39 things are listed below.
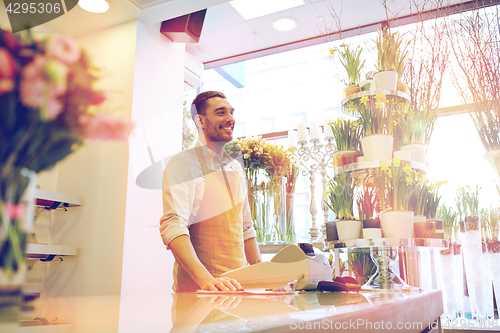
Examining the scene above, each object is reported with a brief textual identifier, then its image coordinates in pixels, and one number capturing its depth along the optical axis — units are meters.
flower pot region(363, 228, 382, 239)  1.41
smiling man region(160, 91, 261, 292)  1.45
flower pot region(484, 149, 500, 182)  1.57
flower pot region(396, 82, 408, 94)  1.72
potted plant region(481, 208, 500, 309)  1.94
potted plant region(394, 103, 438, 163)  1.62
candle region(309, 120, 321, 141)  2.71
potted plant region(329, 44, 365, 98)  1.78
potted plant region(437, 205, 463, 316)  2.07
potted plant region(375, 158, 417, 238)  1.38
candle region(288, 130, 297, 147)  2.97
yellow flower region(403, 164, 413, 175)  1.39
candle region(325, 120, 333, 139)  2.66
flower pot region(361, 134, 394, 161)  1.52
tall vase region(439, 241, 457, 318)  2.07
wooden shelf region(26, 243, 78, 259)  2.19
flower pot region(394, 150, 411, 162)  1.53
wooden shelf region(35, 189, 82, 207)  2.11
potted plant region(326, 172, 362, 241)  1.46
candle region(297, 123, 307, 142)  2.69
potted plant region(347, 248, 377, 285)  1.77
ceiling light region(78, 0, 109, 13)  2.53
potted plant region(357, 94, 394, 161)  1.52
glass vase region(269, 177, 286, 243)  2.39
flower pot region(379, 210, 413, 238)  1.38
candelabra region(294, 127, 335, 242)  2.65
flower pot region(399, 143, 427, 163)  1.61
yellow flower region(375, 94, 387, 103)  1.55
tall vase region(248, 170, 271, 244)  2.39
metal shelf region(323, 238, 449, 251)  1.35
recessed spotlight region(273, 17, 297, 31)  3.27
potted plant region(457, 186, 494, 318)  1.89
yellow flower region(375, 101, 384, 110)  1.55
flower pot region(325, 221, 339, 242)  1.52
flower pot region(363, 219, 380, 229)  1.42
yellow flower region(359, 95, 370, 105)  1.59
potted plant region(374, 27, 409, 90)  1.71
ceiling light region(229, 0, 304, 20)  3.06
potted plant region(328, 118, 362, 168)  1.66
